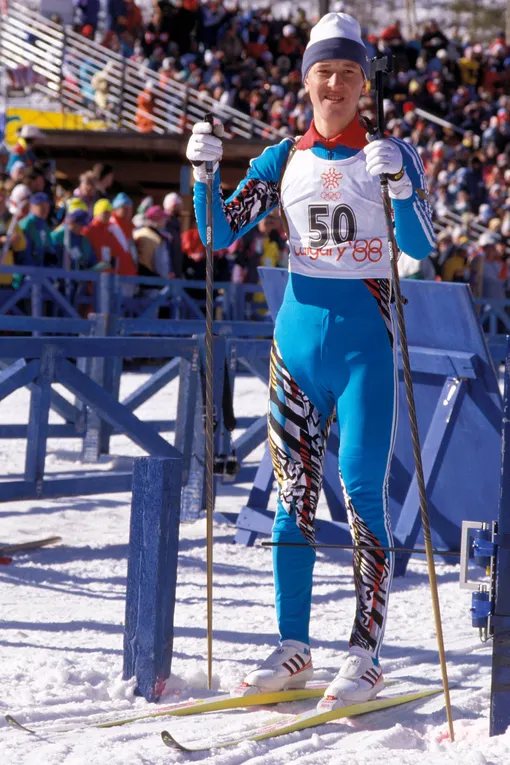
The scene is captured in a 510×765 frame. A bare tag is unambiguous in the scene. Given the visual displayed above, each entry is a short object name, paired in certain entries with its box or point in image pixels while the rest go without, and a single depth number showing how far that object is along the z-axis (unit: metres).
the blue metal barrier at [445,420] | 11.12
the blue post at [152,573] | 7.30
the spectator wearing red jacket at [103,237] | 26.64
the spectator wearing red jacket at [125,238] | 27.37
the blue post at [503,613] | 6.31
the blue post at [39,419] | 11.42
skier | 7.30
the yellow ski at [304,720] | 6.23
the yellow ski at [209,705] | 6.61
